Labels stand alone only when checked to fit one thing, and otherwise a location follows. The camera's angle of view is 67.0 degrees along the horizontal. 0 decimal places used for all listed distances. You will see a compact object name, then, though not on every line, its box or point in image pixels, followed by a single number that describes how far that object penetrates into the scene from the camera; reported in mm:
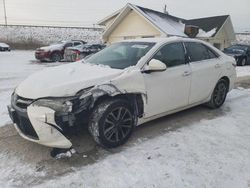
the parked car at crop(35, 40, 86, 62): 13251
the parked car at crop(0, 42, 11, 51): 21343
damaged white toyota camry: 2431
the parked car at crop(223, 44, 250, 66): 12338
